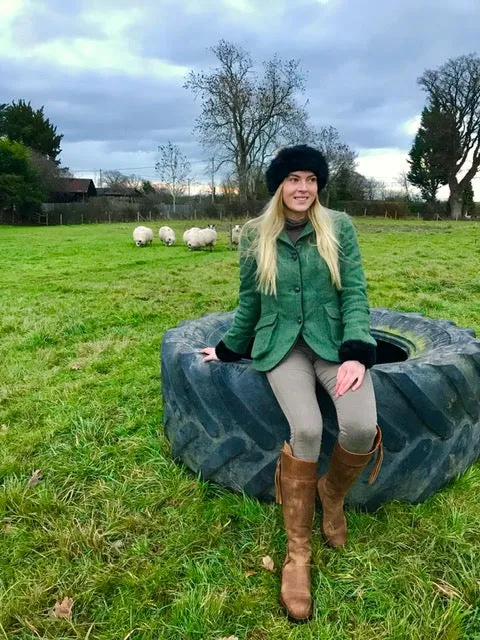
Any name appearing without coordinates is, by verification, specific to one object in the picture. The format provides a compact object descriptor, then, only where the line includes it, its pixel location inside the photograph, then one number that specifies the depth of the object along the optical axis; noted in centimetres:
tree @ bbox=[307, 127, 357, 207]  4028
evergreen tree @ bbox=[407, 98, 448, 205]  4025
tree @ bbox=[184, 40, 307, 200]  3300
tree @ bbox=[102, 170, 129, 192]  6162
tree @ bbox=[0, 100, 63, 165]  4388
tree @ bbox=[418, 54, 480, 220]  3931
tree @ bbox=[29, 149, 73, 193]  3768
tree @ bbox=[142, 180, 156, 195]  5306
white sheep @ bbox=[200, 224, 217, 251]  1658
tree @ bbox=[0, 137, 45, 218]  3319
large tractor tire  236
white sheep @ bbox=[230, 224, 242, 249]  1683
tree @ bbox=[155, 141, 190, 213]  5019
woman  215
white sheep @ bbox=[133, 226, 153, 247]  1827
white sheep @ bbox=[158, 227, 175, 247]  1877
